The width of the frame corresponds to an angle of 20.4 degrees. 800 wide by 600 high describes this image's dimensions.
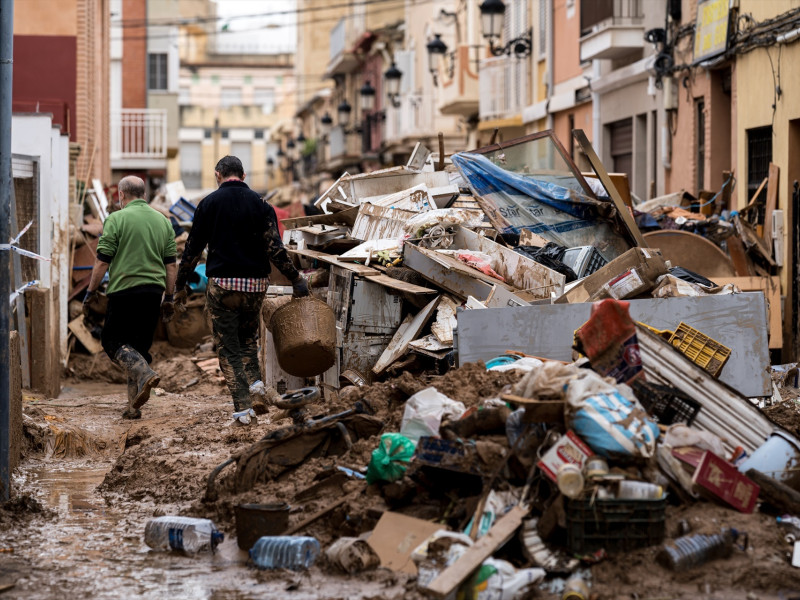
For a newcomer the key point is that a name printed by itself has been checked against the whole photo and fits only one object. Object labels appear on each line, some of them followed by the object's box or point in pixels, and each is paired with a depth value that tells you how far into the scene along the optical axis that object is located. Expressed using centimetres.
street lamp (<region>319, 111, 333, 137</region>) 8062
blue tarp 1992
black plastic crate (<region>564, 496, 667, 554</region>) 913
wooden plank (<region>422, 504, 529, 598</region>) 849
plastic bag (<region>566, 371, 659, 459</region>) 955
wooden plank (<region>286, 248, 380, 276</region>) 1723
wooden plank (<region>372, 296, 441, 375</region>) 1635
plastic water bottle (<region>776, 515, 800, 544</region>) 963
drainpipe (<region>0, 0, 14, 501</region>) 1142
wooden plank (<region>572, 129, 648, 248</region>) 1922
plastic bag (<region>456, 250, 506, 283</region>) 1696
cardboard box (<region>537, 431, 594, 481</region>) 945
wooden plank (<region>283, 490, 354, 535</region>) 1030
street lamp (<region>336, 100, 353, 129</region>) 7159
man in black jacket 1539
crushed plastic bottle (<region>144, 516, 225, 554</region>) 1033
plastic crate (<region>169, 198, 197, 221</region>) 2897
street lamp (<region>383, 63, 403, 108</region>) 5731
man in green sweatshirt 1766
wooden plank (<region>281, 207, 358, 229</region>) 2087
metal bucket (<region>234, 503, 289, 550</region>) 1025
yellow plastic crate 1389
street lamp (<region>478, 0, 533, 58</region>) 4041
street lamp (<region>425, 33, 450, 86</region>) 4943
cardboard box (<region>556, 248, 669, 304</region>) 1517
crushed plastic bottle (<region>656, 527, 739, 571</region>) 901
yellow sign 2779
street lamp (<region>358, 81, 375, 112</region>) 6129
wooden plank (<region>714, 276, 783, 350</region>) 2097
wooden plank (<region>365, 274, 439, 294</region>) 1646
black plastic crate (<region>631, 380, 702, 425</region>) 1108
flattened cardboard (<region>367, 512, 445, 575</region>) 967
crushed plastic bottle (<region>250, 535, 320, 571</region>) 969
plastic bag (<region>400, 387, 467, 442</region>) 1118
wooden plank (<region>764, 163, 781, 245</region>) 2464
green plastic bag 1065
